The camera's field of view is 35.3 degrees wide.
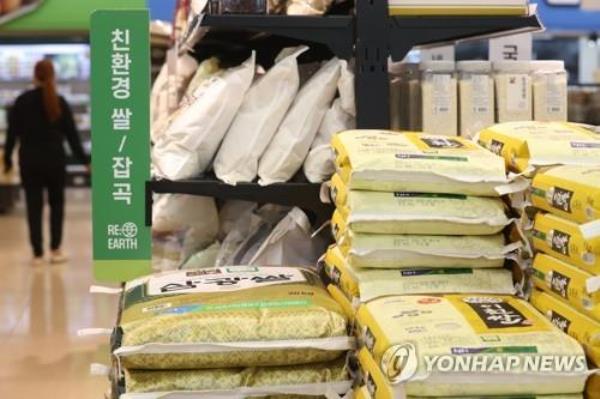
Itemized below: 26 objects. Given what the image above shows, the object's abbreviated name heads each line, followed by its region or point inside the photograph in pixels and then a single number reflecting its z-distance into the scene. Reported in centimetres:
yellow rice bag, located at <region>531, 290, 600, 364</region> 155
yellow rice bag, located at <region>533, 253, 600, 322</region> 156
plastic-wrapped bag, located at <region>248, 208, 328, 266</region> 257
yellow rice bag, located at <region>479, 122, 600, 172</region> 181
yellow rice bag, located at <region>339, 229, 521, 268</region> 182
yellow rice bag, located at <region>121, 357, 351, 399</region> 174
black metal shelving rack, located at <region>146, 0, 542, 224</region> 235
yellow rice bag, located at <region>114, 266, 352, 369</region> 171
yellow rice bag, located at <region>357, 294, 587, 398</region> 147
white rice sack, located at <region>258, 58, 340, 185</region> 243
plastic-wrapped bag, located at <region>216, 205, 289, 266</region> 278
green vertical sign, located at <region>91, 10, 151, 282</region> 242
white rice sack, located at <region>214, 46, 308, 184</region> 245
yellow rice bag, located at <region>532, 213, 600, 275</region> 154
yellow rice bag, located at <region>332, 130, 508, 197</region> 180
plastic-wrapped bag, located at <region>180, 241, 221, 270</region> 292
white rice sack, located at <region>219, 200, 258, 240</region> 304
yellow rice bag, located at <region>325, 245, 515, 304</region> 182
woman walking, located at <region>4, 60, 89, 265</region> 733
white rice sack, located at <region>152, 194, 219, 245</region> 293
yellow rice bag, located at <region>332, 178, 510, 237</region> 181
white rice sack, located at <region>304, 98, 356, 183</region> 242
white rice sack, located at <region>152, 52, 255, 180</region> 246
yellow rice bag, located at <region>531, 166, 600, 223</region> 155
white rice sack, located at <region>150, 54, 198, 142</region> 389
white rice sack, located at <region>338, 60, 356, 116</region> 240
